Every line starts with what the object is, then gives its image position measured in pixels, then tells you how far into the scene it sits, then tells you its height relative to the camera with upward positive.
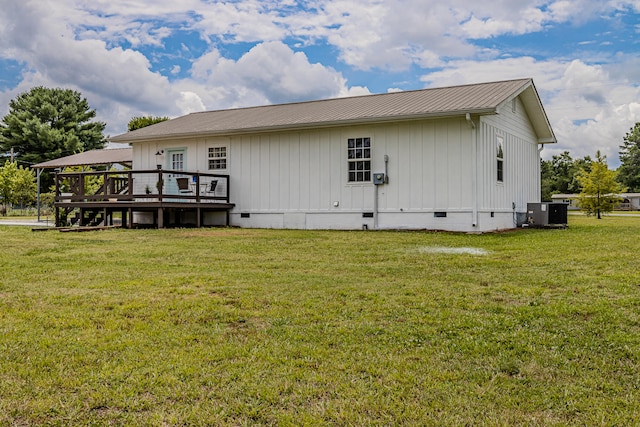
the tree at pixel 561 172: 59.28 +4.63
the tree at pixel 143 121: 38.61 +6.96
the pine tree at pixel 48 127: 44.41 +7.91
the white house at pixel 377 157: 13.44 +1.63
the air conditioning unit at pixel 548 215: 15.73 -0.06
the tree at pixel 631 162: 58.94 +5.46
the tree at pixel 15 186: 33.22 +2.17
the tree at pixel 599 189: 28.80 +1.22
